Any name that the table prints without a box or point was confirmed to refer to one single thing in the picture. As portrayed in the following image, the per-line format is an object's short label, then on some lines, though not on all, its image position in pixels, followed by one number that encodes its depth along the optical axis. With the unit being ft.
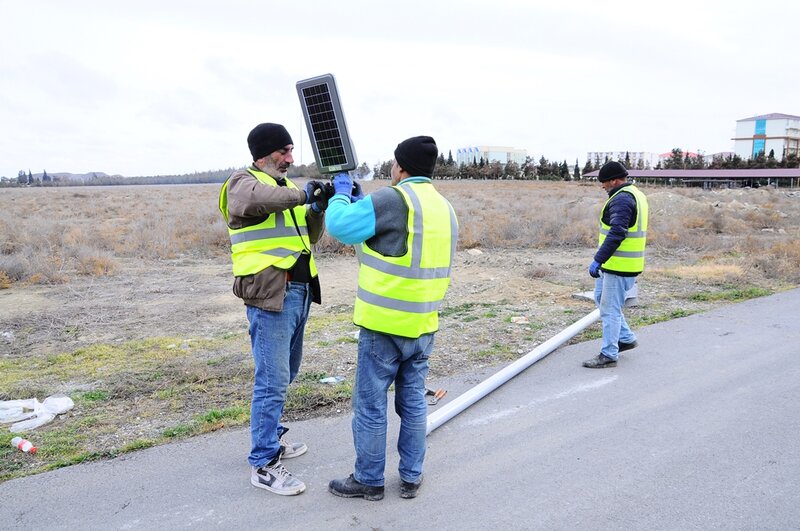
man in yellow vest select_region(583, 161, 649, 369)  19.25
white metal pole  14.75
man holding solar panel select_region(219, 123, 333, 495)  11.37
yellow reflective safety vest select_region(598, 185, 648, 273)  19.35
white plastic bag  14.57
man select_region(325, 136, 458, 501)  10.62
